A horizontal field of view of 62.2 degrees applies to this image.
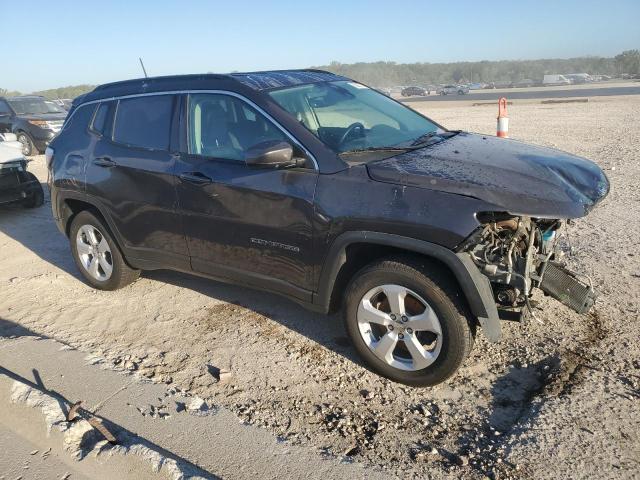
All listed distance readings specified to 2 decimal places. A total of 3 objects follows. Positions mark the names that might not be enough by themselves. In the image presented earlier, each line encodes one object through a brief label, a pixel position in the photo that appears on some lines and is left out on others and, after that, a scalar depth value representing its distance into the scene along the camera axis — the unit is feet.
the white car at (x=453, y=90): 175.31
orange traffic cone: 25.83
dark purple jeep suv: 9.98
